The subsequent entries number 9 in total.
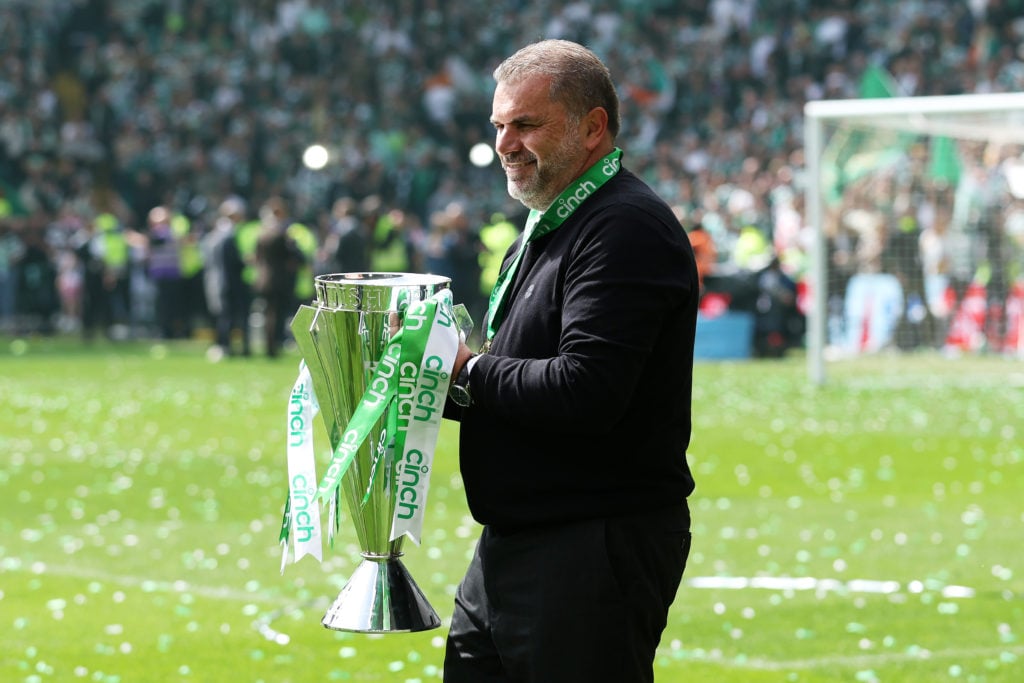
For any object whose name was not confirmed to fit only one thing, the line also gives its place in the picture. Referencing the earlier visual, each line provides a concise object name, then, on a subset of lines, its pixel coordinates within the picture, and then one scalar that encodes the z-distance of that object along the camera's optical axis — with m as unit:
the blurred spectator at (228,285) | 23.45
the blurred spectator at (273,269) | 23.02
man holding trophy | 3.49
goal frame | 17.78
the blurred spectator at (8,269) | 27.05
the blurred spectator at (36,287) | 26.92
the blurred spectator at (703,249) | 21.36
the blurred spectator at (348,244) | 23.73
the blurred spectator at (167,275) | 26.09
